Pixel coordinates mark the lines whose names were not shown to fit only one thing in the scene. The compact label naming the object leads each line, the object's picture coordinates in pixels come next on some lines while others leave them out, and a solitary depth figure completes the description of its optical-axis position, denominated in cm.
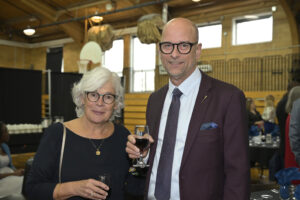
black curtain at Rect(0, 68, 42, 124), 713
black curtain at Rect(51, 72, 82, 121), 832
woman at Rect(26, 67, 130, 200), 191
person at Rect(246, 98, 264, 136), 652
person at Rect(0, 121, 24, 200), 379
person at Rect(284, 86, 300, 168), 383
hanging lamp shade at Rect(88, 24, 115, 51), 977
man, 163
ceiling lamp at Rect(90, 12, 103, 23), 1162
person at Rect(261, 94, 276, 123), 720
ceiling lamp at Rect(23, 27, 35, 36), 1387
